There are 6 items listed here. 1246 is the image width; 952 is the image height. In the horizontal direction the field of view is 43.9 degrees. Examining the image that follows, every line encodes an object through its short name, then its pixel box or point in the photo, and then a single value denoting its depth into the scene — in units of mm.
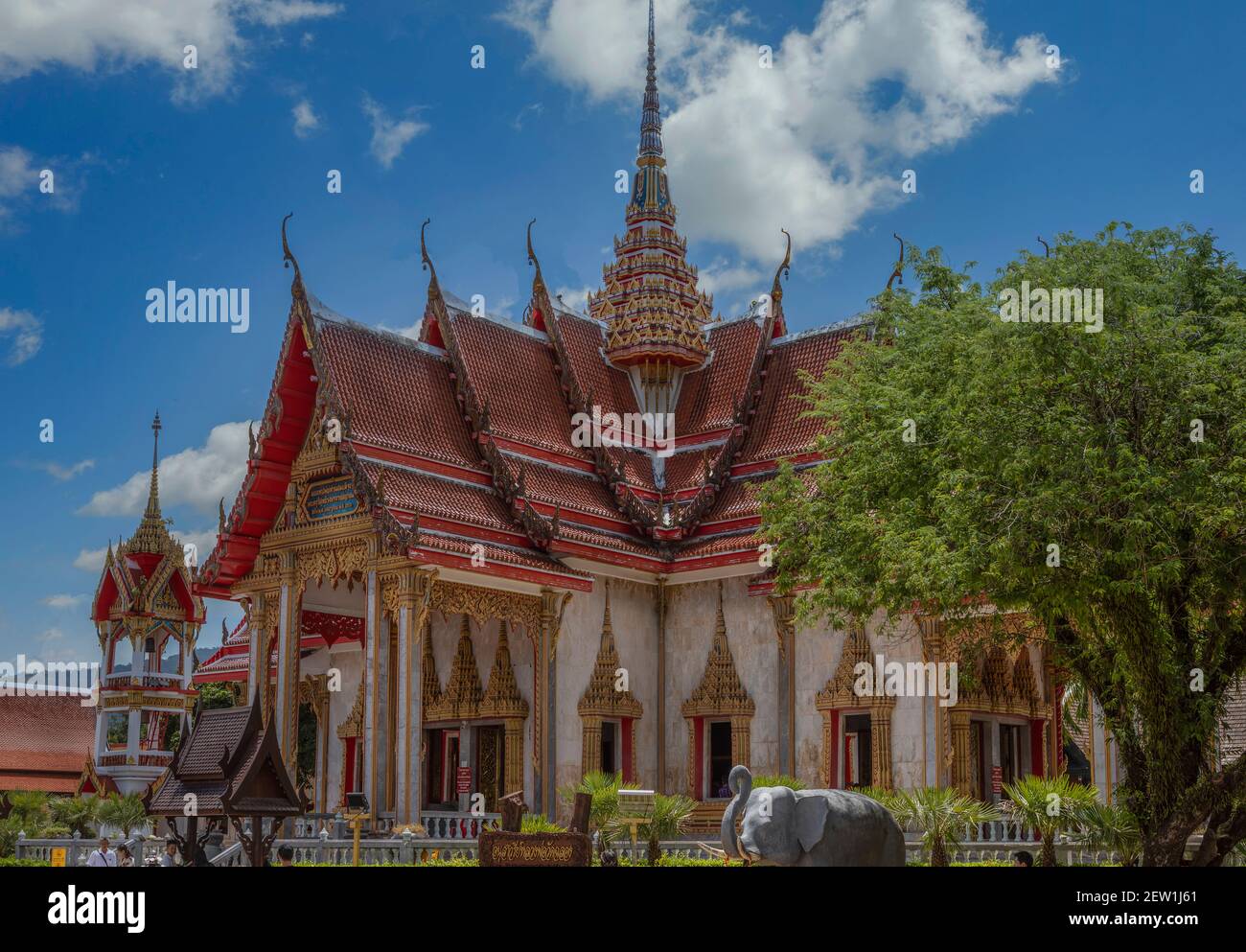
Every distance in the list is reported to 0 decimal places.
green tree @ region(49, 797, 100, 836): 33500
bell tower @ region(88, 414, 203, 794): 45906
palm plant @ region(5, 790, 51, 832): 32531
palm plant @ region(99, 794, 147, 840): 33969
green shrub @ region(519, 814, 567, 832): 20175
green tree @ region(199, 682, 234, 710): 54375
